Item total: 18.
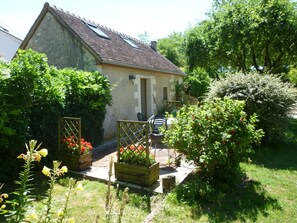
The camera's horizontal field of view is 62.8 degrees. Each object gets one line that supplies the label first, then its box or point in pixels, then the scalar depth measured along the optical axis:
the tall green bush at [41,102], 4.88
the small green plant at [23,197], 1.41
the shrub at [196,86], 20.25
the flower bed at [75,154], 5.89
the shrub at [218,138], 4.64
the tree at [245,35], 11.92
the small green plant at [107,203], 1.27
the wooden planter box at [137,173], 4.91
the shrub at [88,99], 7.20
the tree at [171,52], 32.41
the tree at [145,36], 56.72
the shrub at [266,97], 7.63
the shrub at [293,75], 25.30
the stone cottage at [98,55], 9.16
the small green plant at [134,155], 5.06
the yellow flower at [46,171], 1.48
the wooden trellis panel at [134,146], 4.86
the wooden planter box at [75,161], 5.88
